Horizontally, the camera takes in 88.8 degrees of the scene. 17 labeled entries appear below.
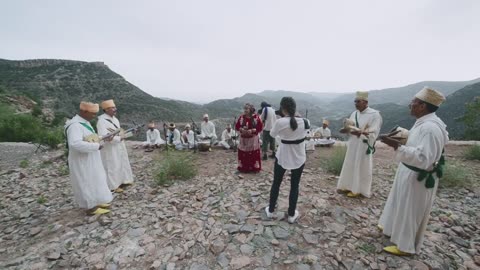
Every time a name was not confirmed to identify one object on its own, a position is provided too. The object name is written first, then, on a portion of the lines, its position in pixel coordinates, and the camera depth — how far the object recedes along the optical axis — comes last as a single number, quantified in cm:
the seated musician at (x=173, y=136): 1010
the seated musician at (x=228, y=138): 891
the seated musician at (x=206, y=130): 982
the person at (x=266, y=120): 673
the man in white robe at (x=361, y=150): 402
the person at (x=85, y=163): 360
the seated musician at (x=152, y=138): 959
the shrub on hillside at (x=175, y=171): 540
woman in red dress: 552
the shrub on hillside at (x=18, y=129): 1317
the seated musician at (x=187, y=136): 981
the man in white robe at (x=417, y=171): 246
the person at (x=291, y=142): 327
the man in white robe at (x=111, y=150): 464
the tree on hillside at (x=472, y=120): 1327
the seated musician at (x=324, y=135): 971
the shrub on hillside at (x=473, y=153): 712
